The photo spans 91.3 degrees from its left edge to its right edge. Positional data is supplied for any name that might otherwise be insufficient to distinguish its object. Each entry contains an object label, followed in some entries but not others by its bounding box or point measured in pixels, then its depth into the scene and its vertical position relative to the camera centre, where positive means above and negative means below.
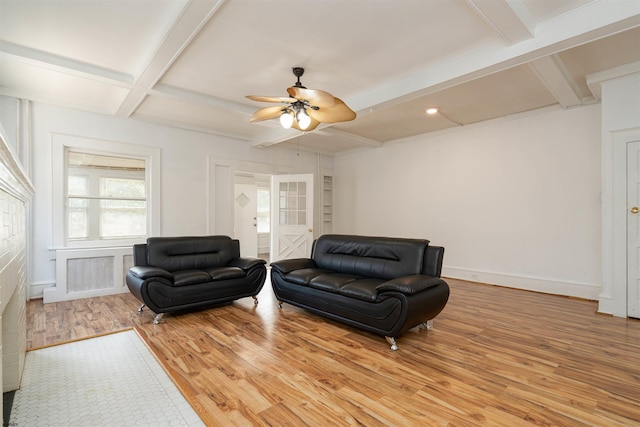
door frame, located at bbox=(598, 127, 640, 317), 3.50 -0.14
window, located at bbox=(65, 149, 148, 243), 4.50 +0.25
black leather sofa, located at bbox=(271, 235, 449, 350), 2.72 -0.72
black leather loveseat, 3.33 -0.71
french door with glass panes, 6.13 -0.07
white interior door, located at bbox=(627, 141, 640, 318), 3.42 -0.20
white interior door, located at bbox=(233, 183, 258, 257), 7.99 -0.13
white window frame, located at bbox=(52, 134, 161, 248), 4.27 +0.54
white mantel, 1.34 -0.25
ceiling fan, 2.78 +1.01
